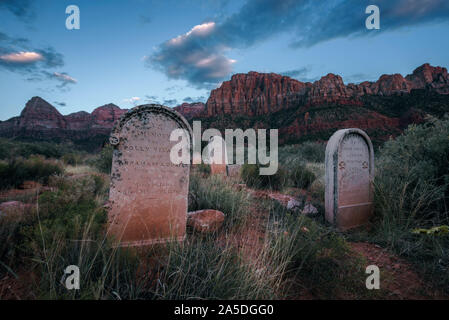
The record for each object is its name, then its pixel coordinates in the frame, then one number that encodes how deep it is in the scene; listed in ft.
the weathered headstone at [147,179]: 8.82
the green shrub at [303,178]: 23.35
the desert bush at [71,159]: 44.29
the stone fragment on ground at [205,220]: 10.72
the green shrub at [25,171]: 21.43
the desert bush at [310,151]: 50.29
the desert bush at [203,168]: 31.89
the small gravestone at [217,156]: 28.37
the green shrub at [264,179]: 23.30
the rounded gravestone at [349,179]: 12.62
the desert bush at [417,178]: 11.32
